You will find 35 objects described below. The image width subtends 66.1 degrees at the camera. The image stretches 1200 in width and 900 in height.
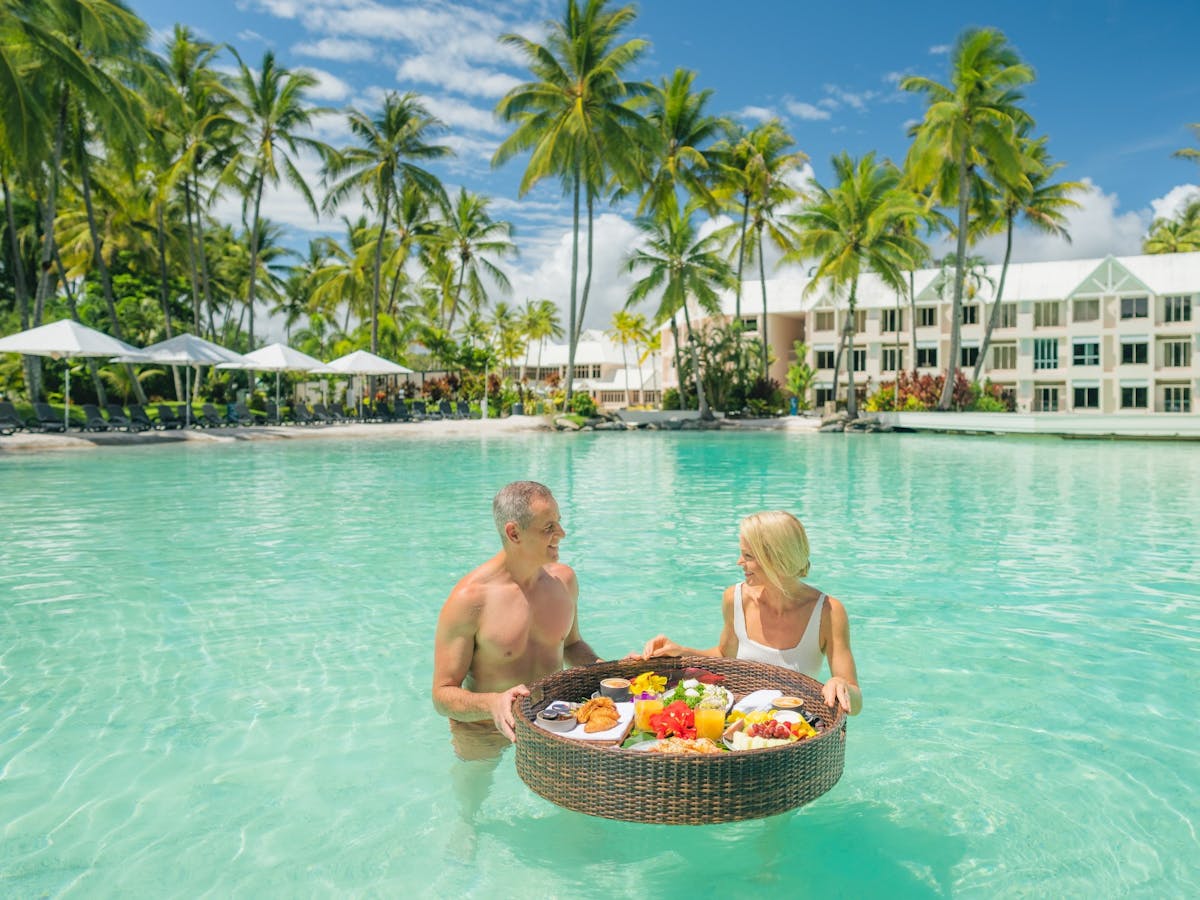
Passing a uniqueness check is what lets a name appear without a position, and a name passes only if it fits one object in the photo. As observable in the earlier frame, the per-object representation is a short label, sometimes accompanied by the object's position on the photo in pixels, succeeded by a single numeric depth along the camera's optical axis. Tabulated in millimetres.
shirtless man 2938
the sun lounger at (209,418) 28203
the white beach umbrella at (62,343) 21656
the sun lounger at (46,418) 22859
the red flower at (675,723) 2646
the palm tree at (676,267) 37750
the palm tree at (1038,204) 40438
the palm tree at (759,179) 40906
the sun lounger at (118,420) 24844
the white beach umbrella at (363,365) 34281
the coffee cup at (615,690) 2891
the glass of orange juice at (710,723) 2609
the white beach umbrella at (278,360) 29812
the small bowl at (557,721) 2658
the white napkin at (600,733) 2590
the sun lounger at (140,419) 25453
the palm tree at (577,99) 33491
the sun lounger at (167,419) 26766
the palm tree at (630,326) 65250
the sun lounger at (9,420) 22203
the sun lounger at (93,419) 23625
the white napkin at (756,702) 2822
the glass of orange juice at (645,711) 2717
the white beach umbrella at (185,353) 25500
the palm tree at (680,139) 38312
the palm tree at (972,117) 32031
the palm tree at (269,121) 34438
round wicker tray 2342
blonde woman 3139
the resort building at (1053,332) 47188
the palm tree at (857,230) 35688
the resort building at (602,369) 71062
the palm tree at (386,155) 37719
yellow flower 2932
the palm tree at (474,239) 48750
